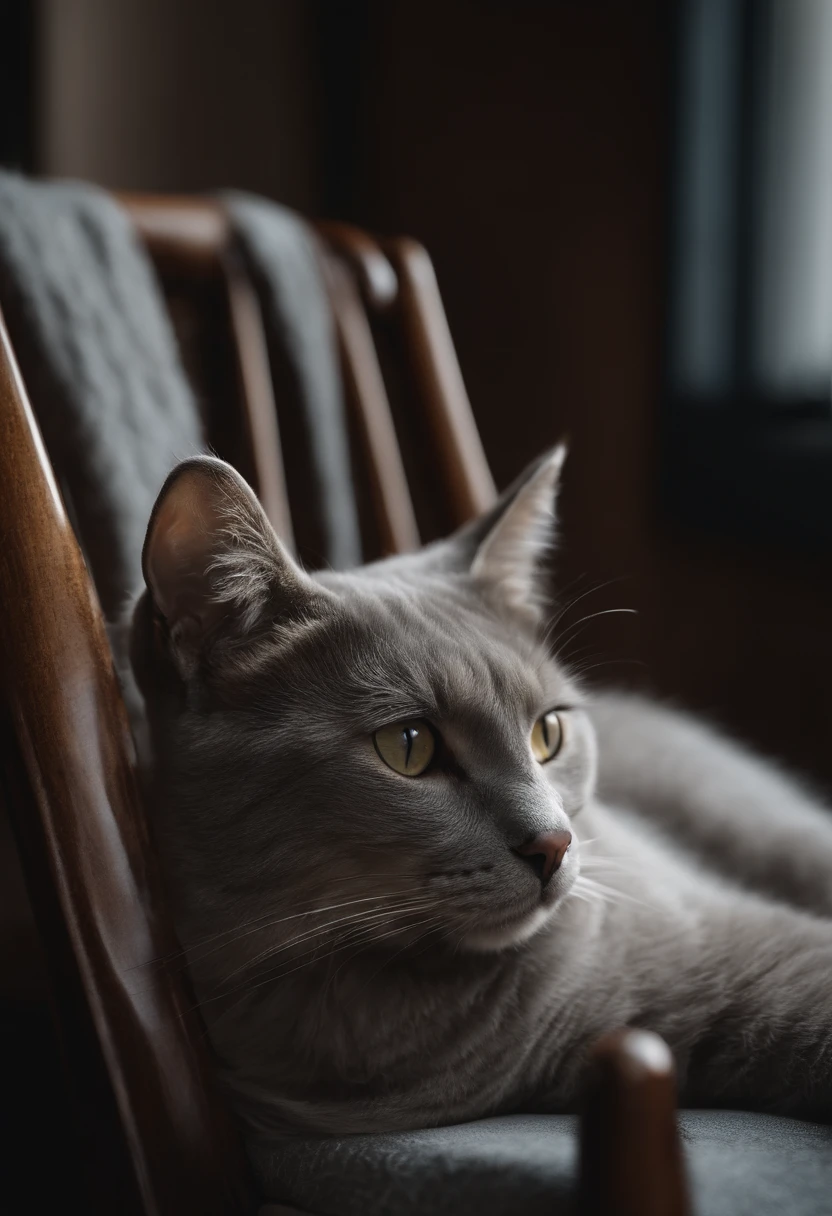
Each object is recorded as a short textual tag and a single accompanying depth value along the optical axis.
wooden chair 0.54
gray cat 0.63
